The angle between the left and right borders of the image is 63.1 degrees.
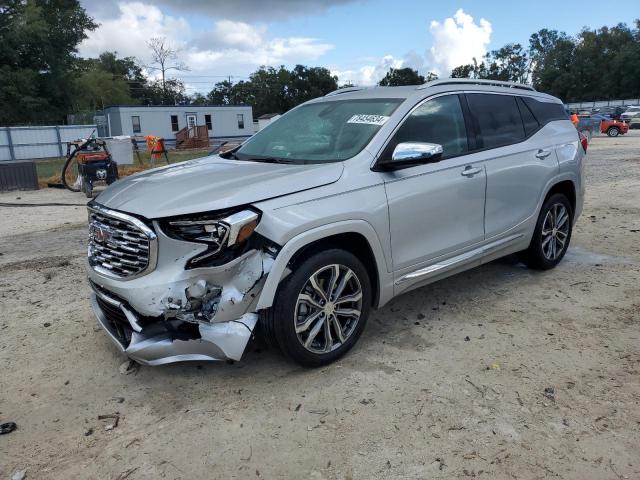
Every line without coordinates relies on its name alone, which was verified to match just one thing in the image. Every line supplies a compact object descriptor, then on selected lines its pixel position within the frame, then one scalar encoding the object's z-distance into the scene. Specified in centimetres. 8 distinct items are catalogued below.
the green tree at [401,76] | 7194
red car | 3194
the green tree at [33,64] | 3709
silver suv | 302
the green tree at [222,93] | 8692
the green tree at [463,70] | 9475
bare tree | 6462
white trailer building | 3775
